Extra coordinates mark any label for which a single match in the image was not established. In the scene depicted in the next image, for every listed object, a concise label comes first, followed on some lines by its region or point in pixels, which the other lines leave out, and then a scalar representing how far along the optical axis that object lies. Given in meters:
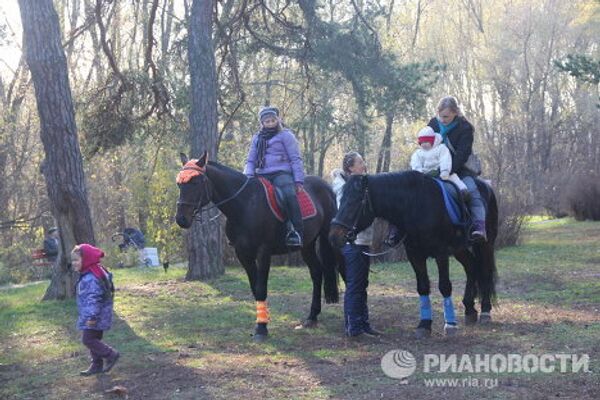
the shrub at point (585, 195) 27.42
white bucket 20.94
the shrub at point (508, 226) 19.08
